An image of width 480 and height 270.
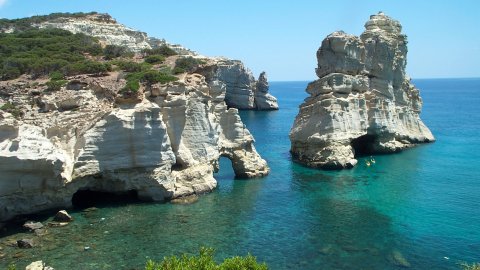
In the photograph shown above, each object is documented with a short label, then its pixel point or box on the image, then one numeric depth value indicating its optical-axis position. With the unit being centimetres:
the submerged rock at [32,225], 2934
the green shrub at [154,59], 4516
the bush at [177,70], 4194
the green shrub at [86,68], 3956
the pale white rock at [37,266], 2281
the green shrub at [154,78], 3869
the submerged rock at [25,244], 2681
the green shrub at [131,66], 4166
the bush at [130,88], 3606
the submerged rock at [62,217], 3108
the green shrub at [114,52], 4614
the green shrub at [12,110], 3350
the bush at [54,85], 3634
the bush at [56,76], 3792
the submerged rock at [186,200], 3609
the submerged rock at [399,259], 2506
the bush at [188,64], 4315
